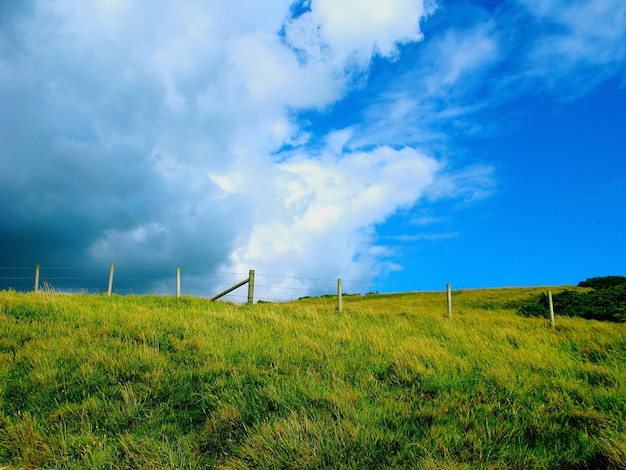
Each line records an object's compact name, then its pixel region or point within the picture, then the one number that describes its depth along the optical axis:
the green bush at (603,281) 38.81
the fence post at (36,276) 24.25
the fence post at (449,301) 20.99
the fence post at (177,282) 20.59
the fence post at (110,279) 21.53
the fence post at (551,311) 18.47
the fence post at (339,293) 18.63
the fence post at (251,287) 19.22
